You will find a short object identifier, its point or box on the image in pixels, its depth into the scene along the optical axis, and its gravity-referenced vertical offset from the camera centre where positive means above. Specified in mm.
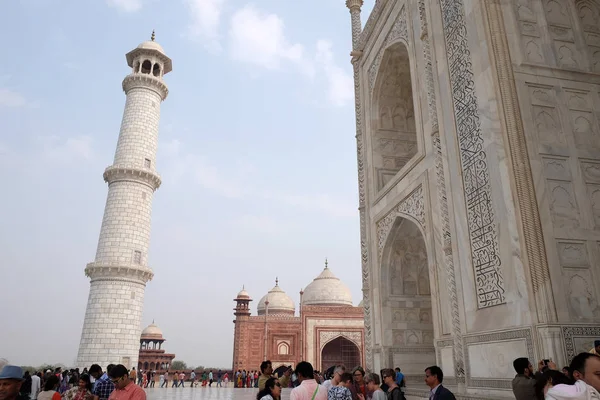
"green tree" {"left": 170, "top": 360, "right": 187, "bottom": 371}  55275 +413
